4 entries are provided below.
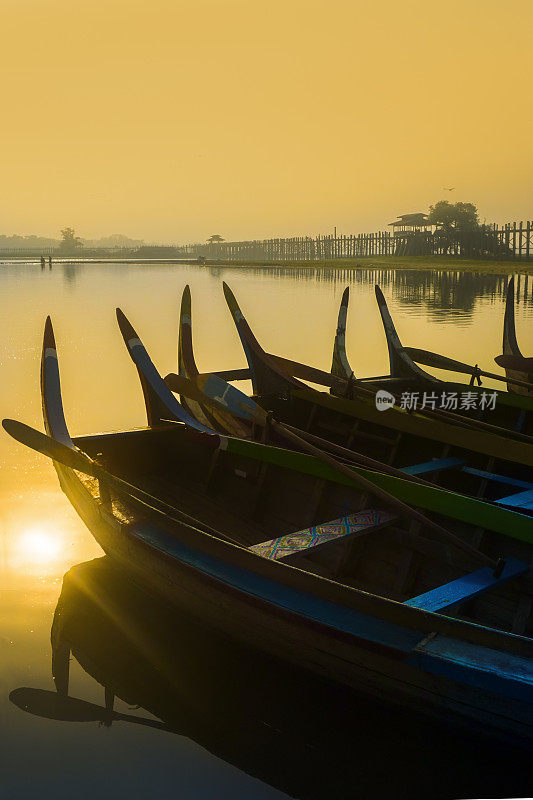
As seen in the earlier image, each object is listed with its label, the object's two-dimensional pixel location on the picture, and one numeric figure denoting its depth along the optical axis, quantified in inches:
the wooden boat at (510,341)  449.7
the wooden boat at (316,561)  151.0
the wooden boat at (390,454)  252.8
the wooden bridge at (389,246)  2822.3
